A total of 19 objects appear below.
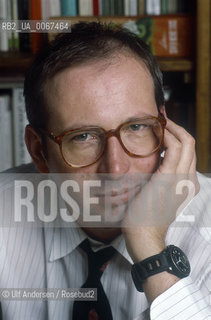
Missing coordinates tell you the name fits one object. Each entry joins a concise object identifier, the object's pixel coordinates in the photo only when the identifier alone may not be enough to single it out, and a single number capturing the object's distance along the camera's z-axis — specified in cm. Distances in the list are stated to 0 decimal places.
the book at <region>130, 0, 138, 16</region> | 164
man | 132
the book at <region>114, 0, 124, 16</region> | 165
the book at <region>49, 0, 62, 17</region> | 165
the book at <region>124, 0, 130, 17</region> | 164
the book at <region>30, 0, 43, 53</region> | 164
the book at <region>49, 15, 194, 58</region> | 163
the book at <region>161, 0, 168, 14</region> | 164
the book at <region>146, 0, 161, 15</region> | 164
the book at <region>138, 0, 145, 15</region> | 164
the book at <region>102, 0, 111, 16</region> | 165
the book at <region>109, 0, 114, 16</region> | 165
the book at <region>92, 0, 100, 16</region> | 165
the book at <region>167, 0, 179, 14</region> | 164
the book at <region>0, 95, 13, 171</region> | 170
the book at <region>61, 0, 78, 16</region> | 165
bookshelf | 161
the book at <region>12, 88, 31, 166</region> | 171
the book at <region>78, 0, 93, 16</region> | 165
